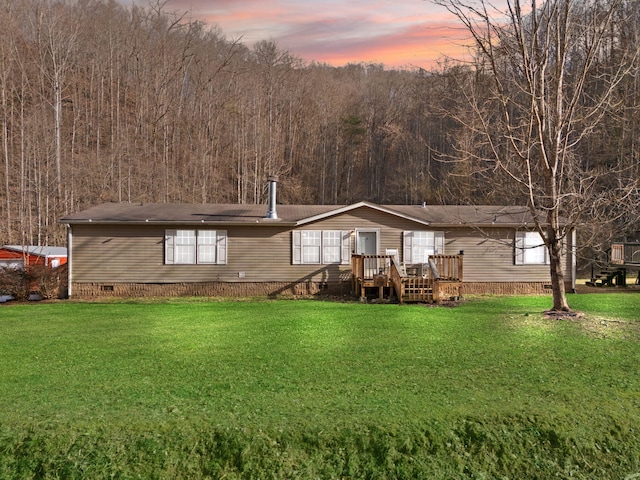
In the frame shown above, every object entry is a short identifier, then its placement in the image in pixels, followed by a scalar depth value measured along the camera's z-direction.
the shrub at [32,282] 16.98
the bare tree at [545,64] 10.88
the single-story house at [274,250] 17.48
